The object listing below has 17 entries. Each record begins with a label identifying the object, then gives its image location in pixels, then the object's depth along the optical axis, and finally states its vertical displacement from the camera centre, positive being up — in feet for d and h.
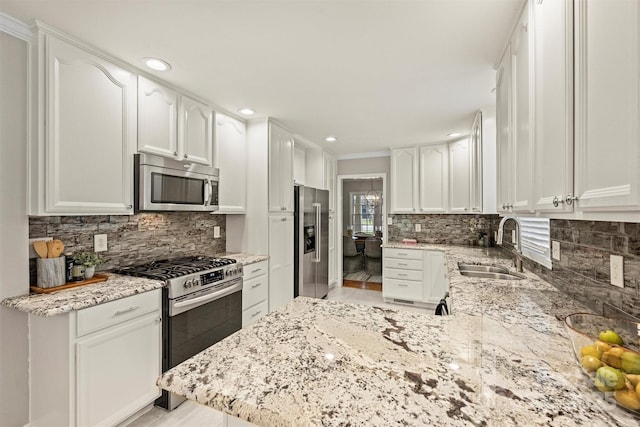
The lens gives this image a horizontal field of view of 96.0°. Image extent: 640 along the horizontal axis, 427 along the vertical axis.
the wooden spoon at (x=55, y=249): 5.71 -0.70
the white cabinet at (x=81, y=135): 5.36 +1.63
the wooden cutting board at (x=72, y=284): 5.47 -1.43
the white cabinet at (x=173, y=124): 7.09 +2.44
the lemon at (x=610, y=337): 2.47 -1.07
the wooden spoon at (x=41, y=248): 5.55 -0.67
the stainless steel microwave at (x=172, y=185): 6.87 +0.76
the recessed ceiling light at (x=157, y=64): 6.52 +3.47
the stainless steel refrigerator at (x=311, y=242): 12.65 -1.34
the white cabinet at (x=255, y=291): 9.16 -2.61
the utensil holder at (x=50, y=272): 5.54 -1.13
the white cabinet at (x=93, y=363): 4.99 -2.79
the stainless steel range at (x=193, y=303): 6.49 -2.25
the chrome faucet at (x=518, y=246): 7.02 -0.81
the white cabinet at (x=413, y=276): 13.03 -2.92
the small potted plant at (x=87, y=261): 6.15 -1.04
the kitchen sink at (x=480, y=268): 8.07 -1.59
